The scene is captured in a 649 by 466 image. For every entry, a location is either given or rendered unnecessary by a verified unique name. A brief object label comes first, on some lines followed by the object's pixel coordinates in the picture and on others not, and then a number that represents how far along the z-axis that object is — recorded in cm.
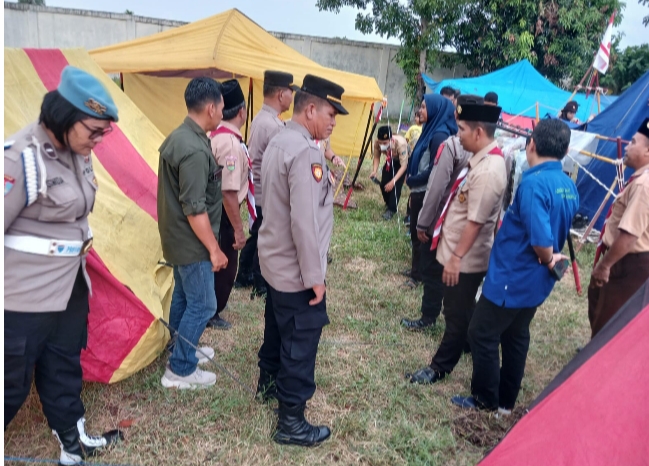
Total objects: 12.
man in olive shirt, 258
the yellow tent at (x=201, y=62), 643
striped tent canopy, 268
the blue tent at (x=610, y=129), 659
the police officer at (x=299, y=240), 225
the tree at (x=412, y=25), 1553
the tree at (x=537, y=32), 1542
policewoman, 176
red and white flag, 831
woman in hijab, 423
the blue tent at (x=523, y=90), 1134
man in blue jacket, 239
